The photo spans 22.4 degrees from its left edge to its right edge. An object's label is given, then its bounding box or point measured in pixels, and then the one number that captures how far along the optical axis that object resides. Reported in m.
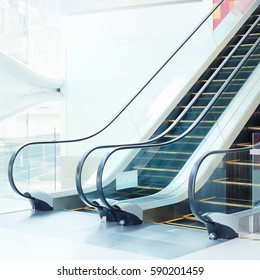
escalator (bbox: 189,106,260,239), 6.83
